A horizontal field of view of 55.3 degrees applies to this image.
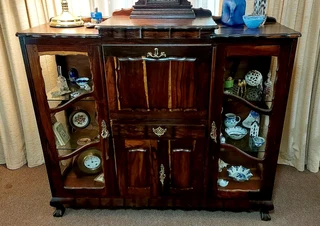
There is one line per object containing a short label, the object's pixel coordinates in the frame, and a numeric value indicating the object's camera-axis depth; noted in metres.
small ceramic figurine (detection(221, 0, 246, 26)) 1.58
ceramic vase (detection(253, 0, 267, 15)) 1.59
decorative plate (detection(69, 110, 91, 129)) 1.80
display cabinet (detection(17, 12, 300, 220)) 1.42
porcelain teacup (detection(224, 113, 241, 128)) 1.75
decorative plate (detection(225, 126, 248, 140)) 1.75
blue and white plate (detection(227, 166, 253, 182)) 1.81
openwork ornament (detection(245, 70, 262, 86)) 1.68
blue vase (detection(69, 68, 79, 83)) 1.79
